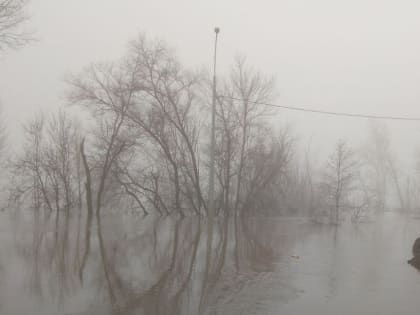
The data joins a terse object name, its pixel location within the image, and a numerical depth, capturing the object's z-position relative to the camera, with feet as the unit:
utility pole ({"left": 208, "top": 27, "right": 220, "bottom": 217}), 66.35
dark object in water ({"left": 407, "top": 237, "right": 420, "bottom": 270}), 32.71
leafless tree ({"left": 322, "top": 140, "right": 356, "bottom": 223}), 91.76
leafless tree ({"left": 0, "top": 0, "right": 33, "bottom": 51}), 38.01
